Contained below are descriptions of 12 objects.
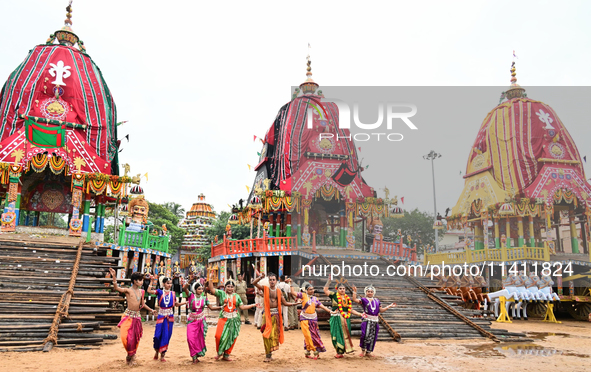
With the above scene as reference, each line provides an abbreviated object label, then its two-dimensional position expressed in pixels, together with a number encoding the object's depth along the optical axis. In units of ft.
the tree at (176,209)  174.29
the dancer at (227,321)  24.80
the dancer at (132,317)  22.97
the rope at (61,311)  26.55
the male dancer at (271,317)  25.04
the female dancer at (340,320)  26.91
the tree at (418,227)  95.24
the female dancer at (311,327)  26.30
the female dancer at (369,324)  26.94
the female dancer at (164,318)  24.27
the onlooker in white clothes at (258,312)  41.88
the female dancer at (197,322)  24.14
